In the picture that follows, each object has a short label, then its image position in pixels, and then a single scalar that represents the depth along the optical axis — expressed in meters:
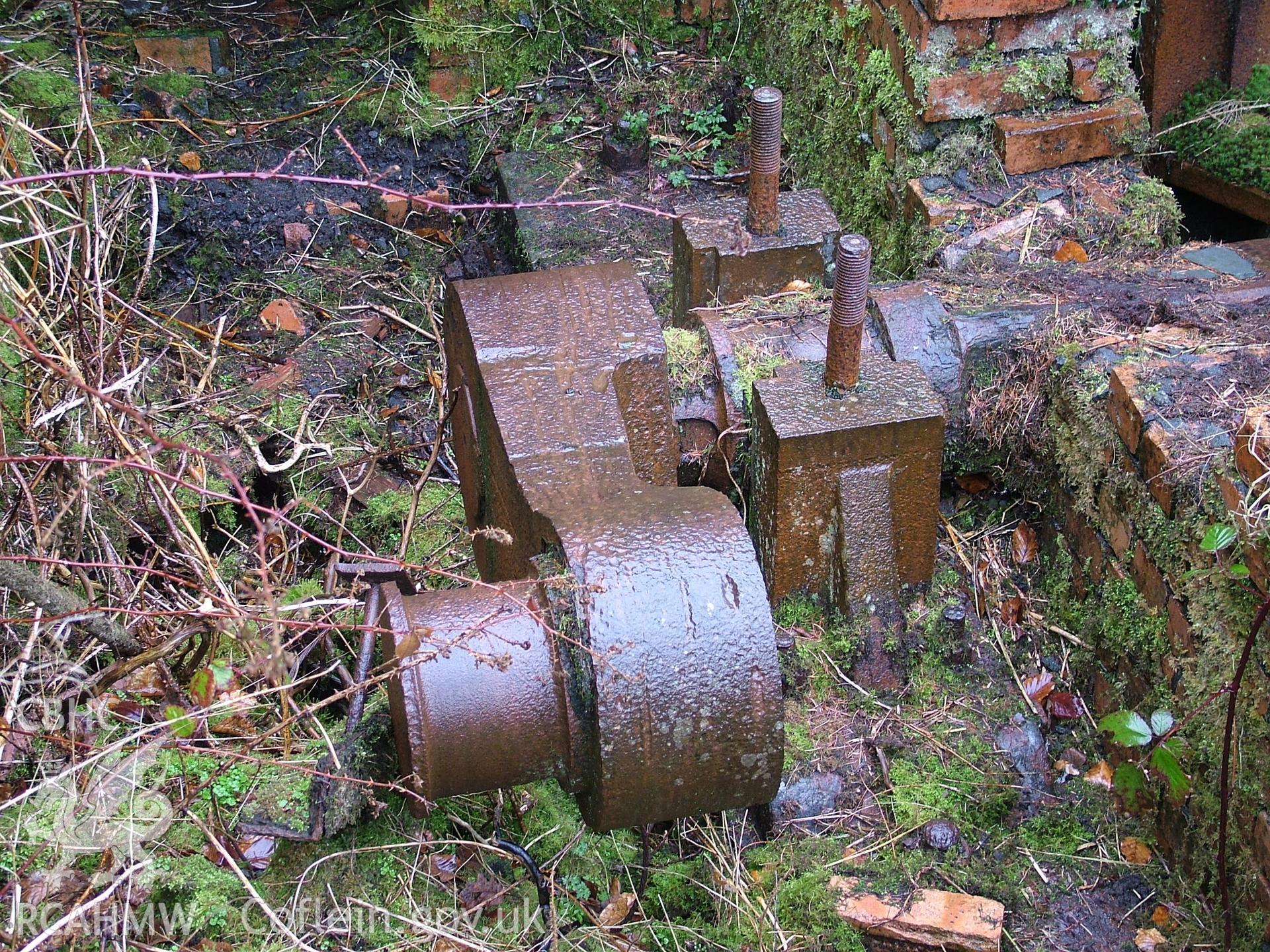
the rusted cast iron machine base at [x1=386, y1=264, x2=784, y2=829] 1.98
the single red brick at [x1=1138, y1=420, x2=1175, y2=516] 2.64
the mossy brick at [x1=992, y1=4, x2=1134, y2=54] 3.87
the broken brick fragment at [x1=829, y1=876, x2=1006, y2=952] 2.34
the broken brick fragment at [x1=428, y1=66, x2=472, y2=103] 5.34
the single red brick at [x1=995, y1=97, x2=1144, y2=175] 3.88
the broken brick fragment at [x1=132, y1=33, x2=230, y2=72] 5.14
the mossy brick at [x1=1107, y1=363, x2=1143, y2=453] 2.78
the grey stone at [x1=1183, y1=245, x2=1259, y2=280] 3.33
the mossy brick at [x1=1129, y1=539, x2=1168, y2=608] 2.71
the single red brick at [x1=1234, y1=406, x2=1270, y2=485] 2.35
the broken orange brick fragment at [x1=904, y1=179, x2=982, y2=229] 3.81
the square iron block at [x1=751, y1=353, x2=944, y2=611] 2.64
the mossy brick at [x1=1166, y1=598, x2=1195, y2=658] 2.60
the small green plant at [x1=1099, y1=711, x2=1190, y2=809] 2.29
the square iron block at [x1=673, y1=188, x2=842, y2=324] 3.29
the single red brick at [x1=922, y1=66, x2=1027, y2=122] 3.86
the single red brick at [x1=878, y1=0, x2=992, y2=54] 3.83
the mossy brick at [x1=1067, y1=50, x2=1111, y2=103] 3.91
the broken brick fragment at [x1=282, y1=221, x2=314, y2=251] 4.91
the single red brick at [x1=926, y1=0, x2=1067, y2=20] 3.76
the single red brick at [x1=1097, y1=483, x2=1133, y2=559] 2.86
